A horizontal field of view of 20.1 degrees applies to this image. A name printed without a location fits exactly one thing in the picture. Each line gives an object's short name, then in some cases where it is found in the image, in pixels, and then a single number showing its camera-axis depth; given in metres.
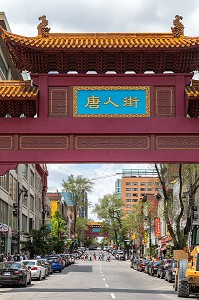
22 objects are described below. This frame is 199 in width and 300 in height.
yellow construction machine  23.05
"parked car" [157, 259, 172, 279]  42.09
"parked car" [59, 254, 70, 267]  67.96
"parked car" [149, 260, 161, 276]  47.11
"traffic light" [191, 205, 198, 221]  40.21
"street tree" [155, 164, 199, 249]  45.16
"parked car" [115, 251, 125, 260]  113.21
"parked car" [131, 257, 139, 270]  64.62
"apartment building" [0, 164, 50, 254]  53.54
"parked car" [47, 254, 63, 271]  55.07
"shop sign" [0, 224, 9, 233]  42.11
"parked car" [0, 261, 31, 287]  30.22
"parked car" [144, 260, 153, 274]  51.33
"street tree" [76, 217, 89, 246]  162.00
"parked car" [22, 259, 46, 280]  37.16
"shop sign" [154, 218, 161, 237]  76.19
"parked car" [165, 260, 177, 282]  36.23
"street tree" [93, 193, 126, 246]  112.56
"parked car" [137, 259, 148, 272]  57.68
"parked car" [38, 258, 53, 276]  41.14
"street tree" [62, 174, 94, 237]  102.88
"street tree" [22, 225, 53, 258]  56.61
